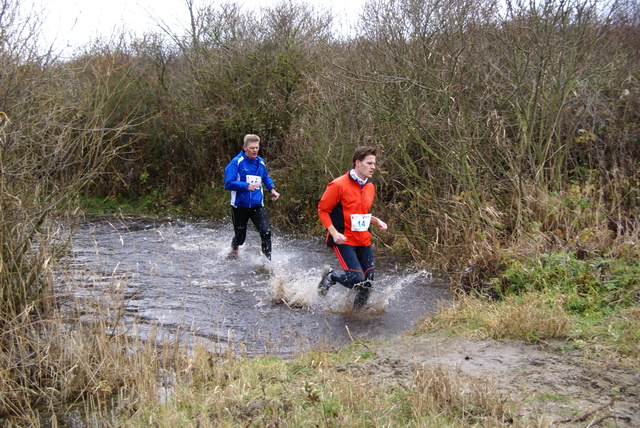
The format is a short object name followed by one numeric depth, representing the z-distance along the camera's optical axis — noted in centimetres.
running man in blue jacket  945
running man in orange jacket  685
